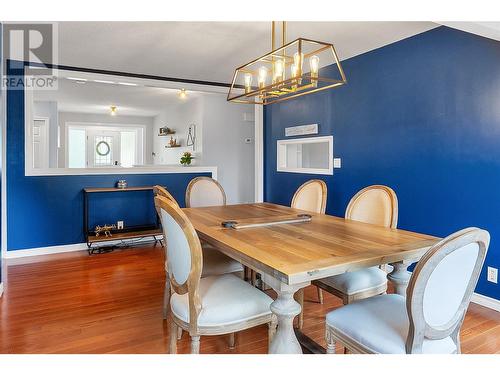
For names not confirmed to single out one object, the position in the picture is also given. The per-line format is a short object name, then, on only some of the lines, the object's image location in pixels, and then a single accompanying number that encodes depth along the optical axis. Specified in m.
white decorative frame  4.23
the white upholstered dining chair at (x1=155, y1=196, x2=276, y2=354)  1.54
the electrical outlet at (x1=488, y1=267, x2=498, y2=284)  2.70
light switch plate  4.08
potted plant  6.47
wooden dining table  1.42
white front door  9.09
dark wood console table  4.22
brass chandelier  1.99
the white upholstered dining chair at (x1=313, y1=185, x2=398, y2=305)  1.98
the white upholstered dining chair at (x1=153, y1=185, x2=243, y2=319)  2.29
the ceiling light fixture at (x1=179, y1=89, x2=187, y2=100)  5.50
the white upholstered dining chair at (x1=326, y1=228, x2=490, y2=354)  1.19
